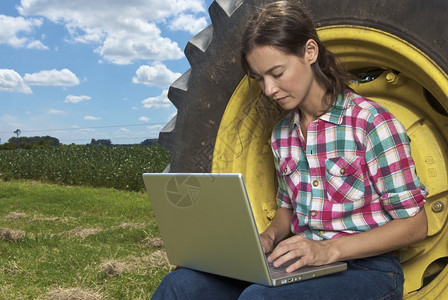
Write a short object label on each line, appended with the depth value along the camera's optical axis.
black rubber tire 1.89
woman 1.81
